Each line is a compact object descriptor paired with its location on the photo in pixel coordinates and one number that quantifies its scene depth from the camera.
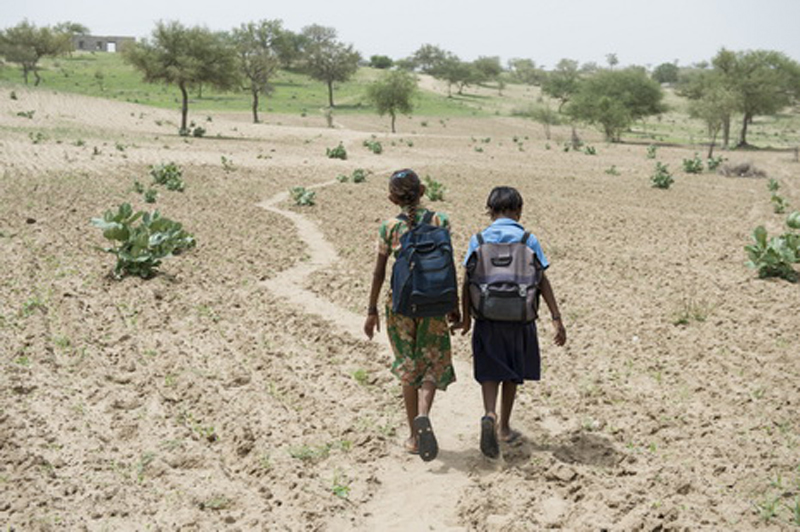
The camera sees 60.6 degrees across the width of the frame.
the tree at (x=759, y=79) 46.44
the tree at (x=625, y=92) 46.22
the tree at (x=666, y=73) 126.94
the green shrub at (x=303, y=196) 15.93
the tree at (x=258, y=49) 46.03
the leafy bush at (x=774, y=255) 9.36
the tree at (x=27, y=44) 55.12
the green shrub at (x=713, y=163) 27.08
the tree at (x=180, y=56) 33.81
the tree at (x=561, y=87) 58.78
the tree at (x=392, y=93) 44.59
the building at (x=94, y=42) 117.56
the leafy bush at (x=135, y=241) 9.05
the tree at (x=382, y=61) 119.19
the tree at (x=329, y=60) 62.78
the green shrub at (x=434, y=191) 16.95
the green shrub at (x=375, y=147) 29.89
